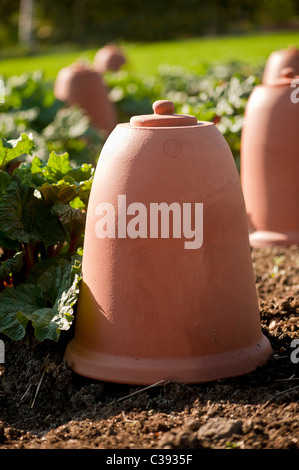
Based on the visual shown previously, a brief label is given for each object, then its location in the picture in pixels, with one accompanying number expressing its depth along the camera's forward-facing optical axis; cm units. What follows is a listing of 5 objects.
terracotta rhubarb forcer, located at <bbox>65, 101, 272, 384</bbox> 277
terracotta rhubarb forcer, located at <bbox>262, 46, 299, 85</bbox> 880
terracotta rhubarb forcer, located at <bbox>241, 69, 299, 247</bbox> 504
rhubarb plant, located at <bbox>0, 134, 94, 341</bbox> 297
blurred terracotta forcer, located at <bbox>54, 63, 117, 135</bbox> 855
